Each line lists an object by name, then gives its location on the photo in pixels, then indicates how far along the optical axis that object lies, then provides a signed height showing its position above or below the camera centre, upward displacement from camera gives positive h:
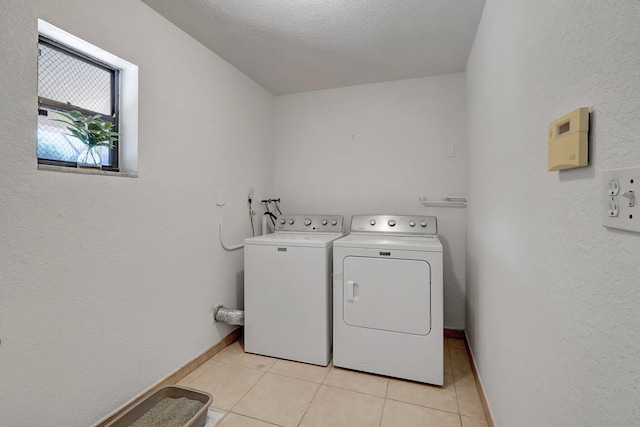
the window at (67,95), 1.36 +0.59
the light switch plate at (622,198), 0.50 +0.03
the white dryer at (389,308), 1.87 -0.65
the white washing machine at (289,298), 2.10 -0.65
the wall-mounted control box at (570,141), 0.65 +0.17
